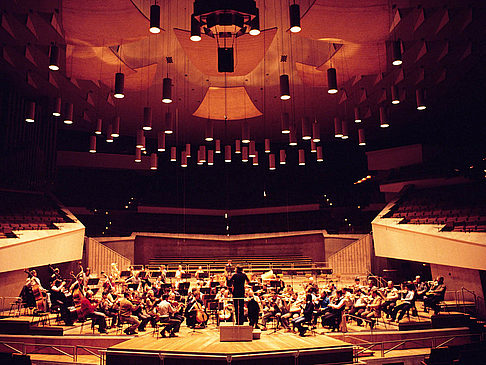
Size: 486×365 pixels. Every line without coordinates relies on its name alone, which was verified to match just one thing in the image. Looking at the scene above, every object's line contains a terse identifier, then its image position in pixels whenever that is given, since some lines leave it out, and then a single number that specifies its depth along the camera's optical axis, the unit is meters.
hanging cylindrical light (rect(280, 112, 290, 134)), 11.11
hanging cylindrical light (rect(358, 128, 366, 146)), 12.74
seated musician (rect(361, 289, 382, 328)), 10.90
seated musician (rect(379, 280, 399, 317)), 11.20
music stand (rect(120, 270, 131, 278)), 14.28
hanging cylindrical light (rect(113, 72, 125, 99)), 8.57
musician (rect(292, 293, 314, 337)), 9.27
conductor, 8.35
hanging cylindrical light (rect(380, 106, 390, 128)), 11.43
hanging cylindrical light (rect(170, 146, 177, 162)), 13.88
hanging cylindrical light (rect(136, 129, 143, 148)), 12.21
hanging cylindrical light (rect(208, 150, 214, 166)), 14.21
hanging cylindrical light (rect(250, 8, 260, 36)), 6.20
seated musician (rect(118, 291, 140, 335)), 9.64
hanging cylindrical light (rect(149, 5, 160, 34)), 5.98
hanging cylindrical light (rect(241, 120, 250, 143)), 12.41
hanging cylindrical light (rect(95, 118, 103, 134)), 12.27
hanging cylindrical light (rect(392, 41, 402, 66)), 8.03
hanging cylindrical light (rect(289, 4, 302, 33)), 5.85
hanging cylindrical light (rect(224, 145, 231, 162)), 14.22
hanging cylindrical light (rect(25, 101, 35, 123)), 11.67
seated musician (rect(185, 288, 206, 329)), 9.77
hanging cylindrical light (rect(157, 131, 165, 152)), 13.02
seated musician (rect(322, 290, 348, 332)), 9.77
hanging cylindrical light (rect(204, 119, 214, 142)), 12.12
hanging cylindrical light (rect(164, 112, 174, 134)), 11.55
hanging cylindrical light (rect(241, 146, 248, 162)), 14.86
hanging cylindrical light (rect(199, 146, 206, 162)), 14.18
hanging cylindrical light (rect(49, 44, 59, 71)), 8.14
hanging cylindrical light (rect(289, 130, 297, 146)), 12.14
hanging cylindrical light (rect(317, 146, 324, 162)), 13.82
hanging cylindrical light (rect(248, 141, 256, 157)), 14.12
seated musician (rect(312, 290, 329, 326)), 10.16
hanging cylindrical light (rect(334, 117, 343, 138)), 12.42
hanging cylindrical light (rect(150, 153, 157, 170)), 13.99
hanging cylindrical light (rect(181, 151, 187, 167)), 14.20
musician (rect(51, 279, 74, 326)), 10.38
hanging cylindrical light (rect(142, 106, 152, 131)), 10.56
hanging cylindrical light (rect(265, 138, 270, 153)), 14.70
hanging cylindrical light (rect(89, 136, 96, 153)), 13.09
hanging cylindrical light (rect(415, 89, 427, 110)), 11.24
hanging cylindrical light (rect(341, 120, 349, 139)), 12.42
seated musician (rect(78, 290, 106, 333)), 9.83
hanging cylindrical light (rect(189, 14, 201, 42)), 6.35
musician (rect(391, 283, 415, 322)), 10.93
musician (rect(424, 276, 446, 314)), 11.45
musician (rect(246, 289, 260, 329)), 9.40
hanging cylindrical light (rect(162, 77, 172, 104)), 8.78
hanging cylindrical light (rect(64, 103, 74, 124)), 10.84
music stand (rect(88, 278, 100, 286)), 12.37
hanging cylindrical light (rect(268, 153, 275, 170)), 14.88
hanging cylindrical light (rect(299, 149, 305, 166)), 14.41
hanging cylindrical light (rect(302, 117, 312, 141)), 11.31
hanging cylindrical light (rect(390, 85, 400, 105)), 10.52
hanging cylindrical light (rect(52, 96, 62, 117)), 11.09
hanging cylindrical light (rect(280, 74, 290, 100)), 8.23
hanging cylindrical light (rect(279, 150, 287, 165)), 15.06
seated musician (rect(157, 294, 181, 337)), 9.08
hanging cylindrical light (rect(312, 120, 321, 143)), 12.26
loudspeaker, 7.80
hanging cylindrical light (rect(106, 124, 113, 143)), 12.28
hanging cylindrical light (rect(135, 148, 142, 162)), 14.28
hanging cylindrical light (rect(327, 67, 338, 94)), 8.52
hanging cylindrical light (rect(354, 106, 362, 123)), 12.19
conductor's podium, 8.25
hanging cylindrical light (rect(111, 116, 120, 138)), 11.73
